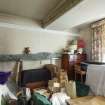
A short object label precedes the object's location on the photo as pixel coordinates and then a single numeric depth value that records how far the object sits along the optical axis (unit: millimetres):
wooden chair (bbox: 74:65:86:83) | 2801
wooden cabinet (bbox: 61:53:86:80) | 3098
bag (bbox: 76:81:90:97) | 2358
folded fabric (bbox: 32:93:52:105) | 1840
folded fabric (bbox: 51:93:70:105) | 2014
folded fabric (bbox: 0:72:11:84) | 2043
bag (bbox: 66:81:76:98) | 2255
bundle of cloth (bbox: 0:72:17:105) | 2047
